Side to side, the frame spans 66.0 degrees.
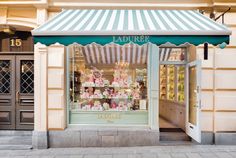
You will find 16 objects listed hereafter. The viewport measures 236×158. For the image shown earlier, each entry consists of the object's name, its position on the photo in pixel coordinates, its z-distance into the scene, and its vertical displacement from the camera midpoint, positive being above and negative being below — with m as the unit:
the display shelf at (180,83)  6.29 -0.17
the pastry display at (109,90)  5.78 -0.37
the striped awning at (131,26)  4.06 +1.26
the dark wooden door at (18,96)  6.02 -0.57
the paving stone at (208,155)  4.77 -2.04
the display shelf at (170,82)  7.12 -0.15
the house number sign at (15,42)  6.16 +1.25
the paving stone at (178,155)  4.81 -2.05
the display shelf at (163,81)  7.94 -0.14
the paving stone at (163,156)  4.83 -2.06
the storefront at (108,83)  4.80 -0.14
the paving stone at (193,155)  4.79 -2.05
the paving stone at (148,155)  4.83 -2.06
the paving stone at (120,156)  4.84 -2.06
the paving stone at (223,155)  4.77 -2.04
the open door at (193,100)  5.05 -0.65
